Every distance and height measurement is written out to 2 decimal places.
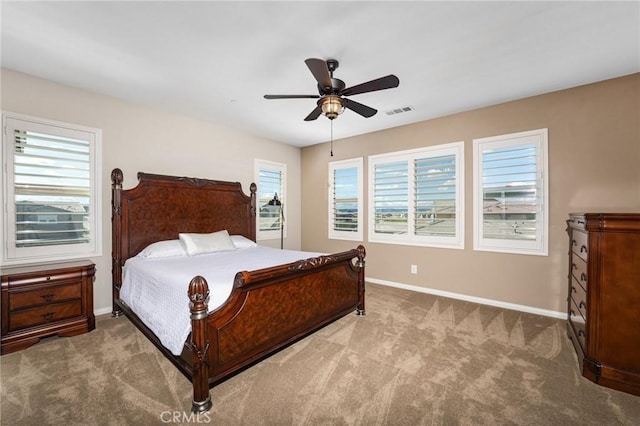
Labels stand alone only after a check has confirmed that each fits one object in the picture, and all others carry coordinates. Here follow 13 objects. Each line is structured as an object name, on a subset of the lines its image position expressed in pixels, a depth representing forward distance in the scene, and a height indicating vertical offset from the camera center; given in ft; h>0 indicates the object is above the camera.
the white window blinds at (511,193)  10.75 +0.82
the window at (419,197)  12.85 +0.83
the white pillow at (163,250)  10.57 -1.48
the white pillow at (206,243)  11.32 -1.31
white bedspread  6.49 -1.95
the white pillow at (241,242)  13.28 -1.45
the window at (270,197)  16.44 +0.94
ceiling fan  6.67 +3.33
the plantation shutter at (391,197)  14.44 +0.84
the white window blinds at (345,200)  16.26 +0.79
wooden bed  6.02 -2.09
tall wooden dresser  6.24 -2.07
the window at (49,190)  8.89 +0.77
